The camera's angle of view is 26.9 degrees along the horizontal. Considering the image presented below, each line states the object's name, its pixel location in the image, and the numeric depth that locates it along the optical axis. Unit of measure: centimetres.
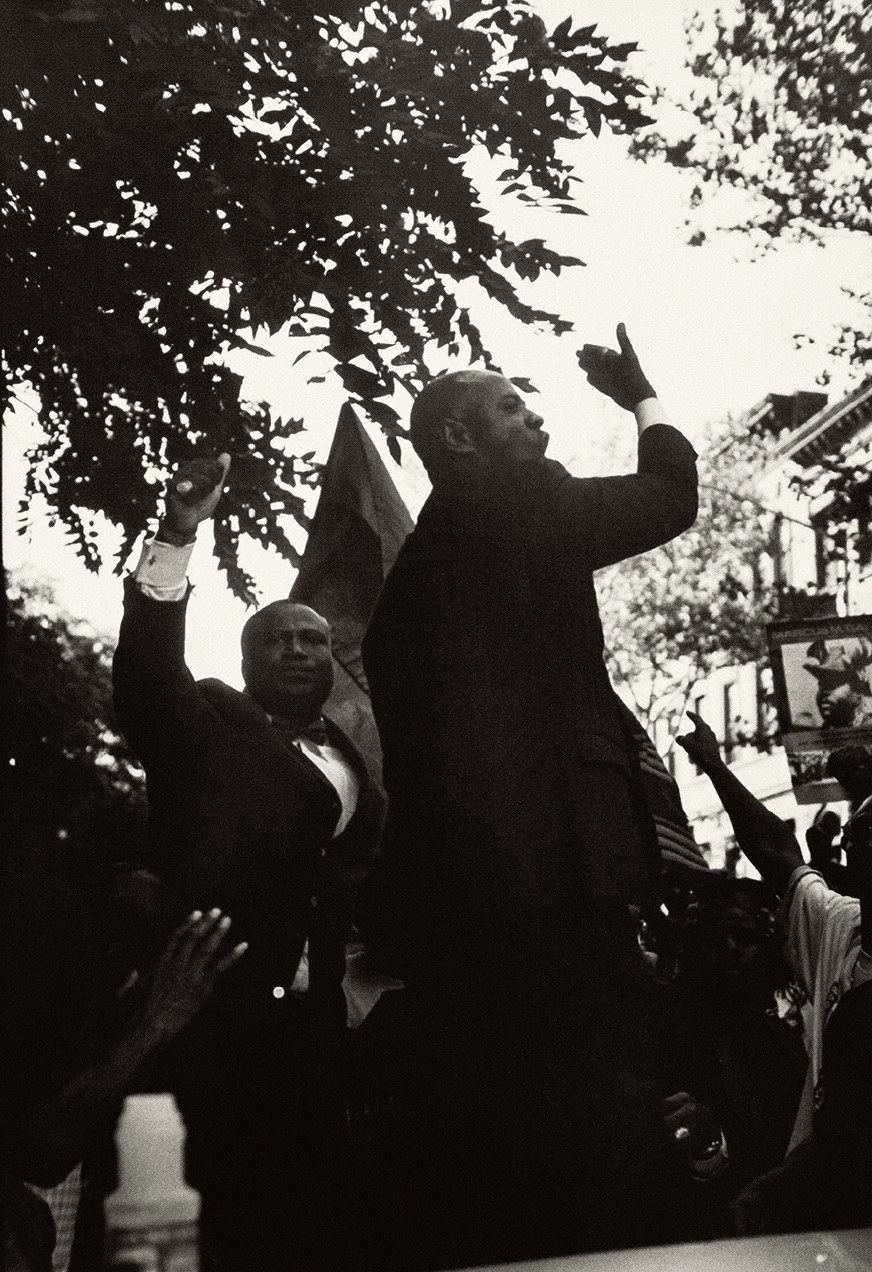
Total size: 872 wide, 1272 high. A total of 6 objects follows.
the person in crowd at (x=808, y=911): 357
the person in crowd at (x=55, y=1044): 202
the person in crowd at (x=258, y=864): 309
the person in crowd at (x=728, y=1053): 322
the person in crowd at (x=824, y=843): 445
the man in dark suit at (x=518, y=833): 311
